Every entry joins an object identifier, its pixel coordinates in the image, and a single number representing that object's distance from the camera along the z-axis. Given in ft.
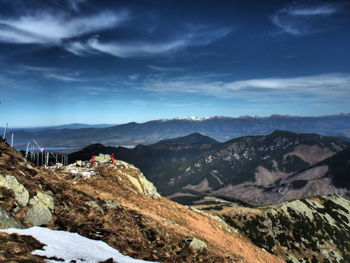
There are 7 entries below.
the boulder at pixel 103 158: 223.40
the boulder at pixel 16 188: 81.15
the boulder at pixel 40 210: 78.74
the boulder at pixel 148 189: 191.04
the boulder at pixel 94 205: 103.55
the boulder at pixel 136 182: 183.11
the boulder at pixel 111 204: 112.86
